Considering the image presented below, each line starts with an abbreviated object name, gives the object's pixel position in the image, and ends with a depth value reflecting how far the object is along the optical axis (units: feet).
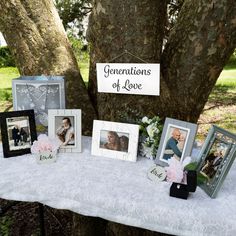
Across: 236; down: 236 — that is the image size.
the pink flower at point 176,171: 3.98
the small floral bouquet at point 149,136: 4.82
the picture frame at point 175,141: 4.46
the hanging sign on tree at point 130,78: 4.85
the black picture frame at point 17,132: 5.07
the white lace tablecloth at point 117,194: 3.53
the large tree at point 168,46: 5.11
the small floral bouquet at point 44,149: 4.81
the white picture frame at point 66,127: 5.15
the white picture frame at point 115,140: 4.82
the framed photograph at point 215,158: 3.85
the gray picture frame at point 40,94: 5.49
